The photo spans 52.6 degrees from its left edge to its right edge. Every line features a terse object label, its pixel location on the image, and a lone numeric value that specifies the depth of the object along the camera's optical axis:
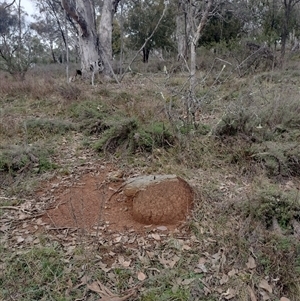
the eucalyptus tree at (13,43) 10.20
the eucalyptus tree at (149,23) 16.55
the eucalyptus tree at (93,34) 8.77
